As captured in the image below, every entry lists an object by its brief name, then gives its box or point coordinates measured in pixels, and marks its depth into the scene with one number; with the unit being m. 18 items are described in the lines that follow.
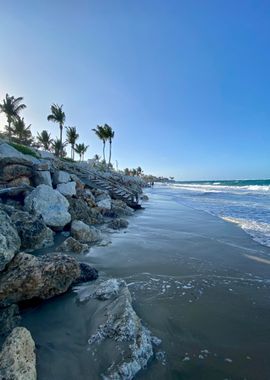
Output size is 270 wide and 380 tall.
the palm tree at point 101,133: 54.56
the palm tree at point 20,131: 45.50
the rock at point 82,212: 9.53
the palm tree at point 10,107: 39.47
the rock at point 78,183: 13.63
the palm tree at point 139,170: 120.57
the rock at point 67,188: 10.91
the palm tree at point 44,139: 54.81
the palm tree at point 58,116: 47.08
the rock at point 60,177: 12.10
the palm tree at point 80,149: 64.19
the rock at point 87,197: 11.62
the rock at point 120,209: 12.84
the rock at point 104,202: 12.29
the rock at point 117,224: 9.58
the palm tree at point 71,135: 55.03
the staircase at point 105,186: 16.86
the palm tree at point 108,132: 54.06
